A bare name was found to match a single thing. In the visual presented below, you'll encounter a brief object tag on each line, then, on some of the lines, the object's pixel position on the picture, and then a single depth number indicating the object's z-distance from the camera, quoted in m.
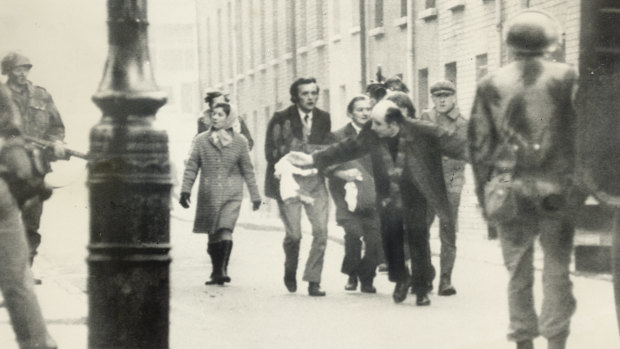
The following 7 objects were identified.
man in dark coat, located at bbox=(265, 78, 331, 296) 14.52
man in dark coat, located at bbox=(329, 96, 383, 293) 14.45
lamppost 6.65
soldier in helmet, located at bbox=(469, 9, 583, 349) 8.34
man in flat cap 14.82
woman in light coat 15.63
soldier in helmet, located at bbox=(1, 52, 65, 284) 12.34
